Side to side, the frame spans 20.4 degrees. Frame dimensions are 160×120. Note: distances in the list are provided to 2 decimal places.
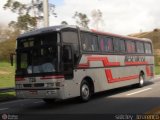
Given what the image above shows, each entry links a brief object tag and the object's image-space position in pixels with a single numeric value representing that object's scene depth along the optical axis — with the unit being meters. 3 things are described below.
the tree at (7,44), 62.06
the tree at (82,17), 66.25
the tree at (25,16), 50.25
